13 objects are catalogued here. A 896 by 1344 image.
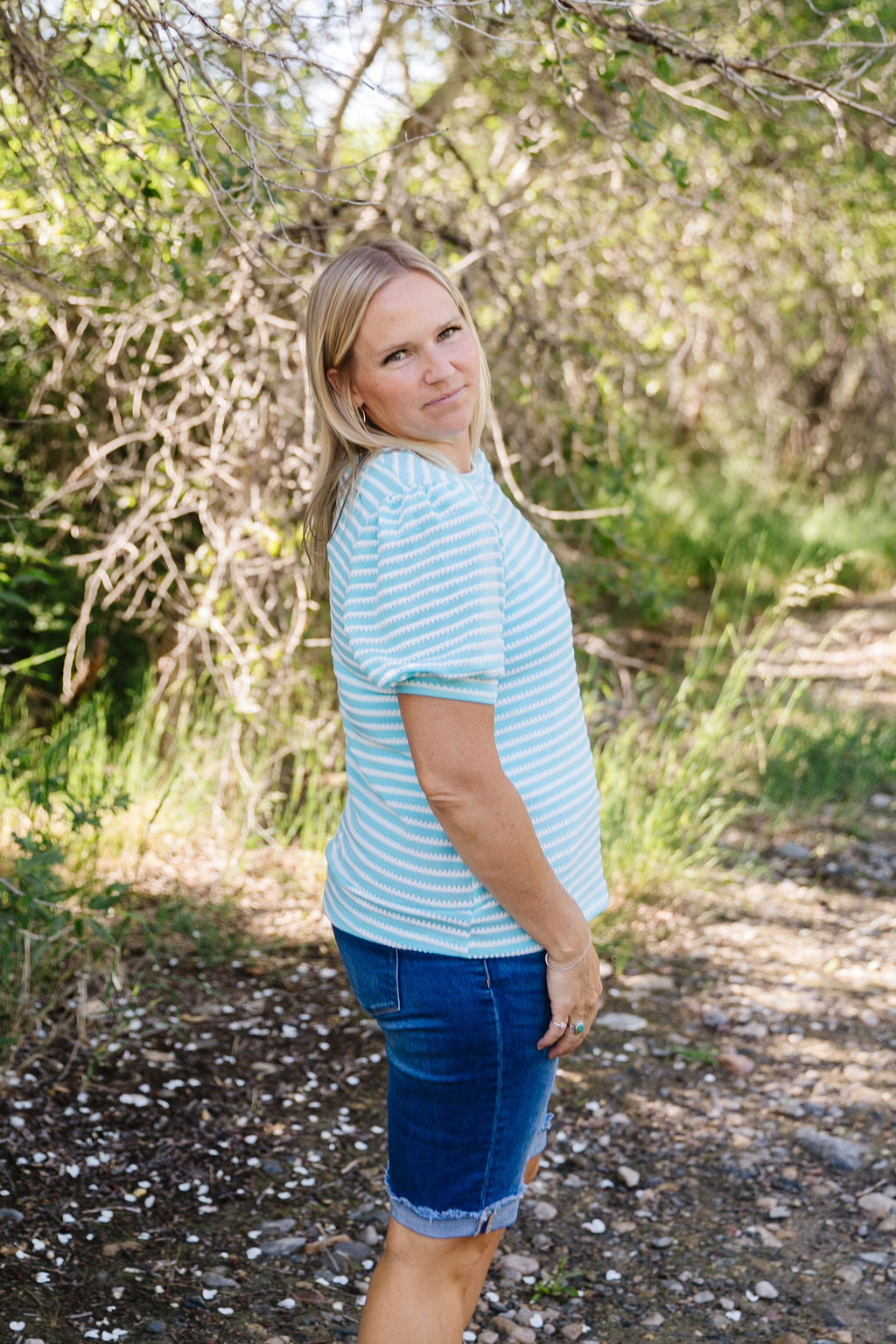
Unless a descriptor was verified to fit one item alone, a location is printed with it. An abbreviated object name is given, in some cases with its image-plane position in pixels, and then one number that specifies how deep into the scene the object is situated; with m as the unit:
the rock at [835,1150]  2.96
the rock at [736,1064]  3.35
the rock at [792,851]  4.75
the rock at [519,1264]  2.56
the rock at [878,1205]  2.78
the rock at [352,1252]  2.51
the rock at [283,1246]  2.50
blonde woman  1.53
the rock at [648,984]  3.75
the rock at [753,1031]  3.53
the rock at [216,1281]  2.36
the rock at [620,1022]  3.52
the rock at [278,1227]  2.55
